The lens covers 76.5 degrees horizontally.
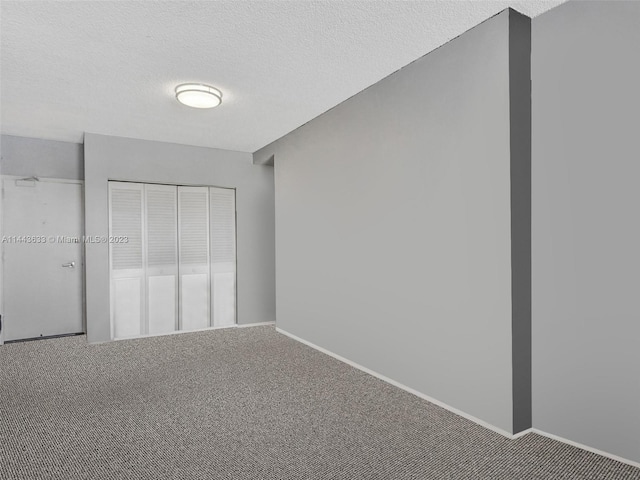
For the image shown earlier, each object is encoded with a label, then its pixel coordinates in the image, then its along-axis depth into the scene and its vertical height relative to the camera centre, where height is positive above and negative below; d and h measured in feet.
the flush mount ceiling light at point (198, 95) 11.60 +4.22
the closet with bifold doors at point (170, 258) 17.26 -0.81
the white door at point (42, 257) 16.55 -0.68
